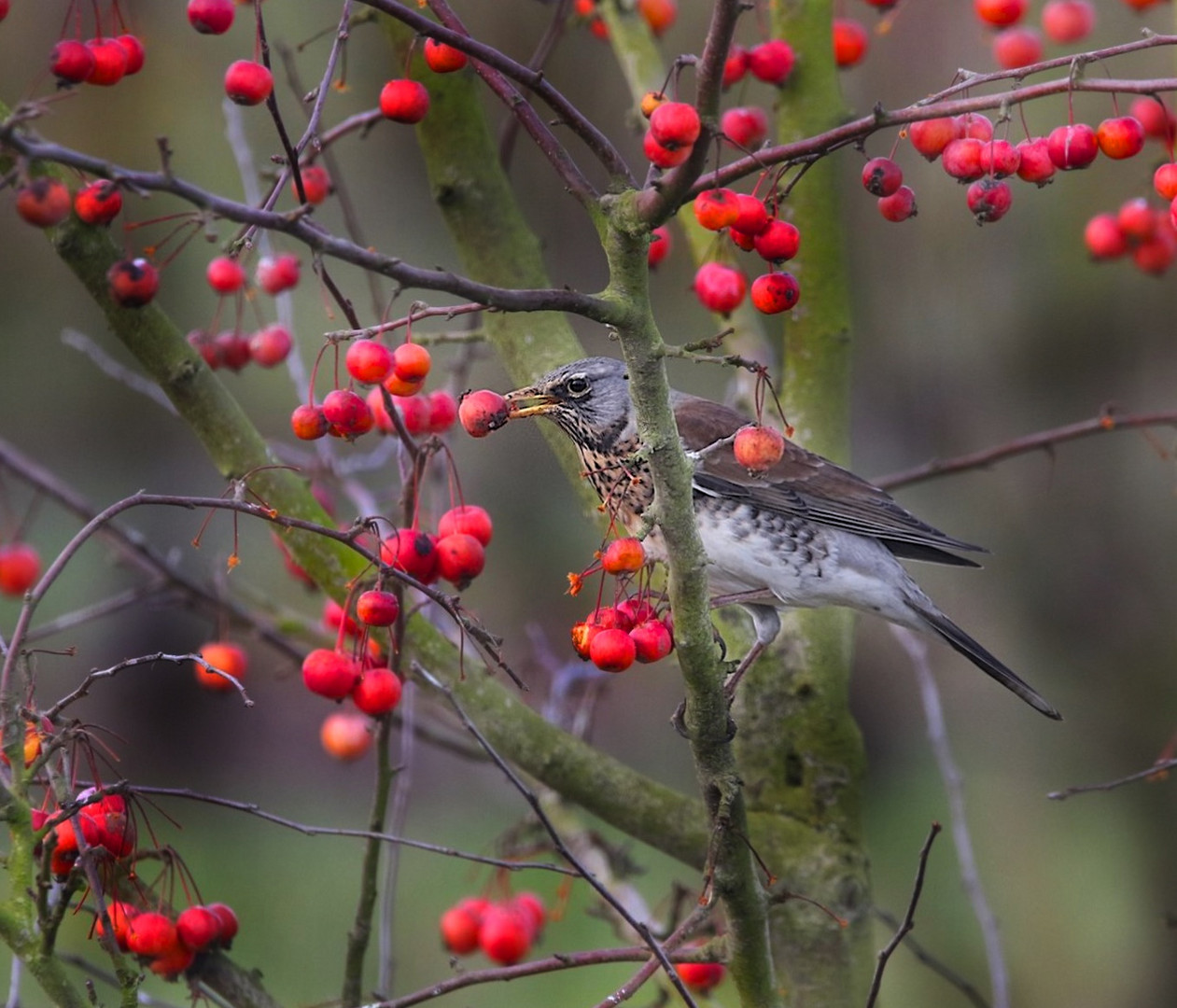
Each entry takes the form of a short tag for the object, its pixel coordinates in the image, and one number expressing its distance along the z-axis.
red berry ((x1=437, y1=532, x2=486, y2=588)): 9.15
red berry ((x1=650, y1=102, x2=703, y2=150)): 9.00
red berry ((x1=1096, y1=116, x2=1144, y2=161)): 9.08
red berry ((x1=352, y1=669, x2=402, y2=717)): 9.14
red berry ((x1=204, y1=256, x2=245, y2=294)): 9.26
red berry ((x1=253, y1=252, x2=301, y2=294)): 9.33
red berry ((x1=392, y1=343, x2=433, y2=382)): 9.09
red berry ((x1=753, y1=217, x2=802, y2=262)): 9.10
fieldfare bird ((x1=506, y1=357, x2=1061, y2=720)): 9.39
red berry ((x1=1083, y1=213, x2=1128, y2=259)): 9.41
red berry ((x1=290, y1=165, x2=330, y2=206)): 9.26
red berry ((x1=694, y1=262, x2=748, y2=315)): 9.28
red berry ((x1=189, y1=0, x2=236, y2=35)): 9.09
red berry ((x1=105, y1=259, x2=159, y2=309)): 9.04
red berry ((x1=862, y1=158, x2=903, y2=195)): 9.08
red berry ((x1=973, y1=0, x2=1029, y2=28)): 9.33
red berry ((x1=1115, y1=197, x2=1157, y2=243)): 9.40
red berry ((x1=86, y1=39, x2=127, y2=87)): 9.08
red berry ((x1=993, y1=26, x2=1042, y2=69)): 9.43
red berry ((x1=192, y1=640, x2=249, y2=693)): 9.22
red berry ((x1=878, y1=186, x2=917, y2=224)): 9.09
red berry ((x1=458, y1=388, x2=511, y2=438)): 9.09
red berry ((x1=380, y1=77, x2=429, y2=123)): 9.13
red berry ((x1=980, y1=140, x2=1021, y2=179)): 9.08
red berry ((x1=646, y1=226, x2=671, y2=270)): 9.29
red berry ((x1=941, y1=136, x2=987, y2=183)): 9.08
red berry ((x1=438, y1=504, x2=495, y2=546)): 9.17
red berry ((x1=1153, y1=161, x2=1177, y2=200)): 9.08
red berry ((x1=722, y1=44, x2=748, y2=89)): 9.36
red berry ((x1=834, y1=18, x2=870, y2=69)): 9.46
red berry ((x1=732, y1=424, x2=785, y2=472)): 9.11
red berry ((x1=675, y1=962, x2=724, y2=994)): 9.31
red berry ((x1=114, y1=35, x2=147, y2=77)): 9.10
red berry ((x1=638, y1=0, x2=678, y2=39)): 9.49
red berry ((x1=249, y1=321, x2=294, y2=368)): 9.31
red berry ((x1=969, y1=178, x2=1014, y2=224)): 9.08
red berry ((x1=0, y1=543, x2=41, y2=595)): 9.31
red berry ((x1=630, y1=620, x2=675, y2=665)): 9.12
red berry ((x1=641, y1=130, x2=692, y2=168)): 9.01
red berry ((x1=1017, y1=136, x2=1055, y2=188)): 9.09
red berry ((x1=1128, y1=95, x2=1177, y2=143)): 9.34
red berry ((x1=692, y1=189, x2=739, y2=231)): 9.07
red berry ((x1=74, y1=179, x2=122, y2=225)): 9.05
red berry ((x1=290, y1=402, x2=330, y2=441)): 9.10
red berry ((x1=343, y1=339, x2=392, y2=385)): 9.08
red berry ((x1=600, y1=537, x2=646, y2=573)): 9.11
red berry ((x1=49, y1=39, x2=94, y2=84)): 9.06
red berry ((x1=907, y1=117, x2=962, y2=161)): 9.10
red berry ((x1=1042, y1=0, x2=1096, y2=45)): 9.50
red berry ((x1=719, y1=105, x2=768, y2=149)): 9.35
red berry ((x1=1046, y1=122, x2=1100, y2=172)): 9.08
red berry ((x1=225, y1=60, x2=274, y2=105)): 9.07
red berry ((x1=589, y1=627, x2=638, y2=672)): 9.11
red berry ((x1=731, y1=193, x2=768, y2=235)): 9.08
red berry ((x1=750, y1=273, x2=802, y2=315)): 9.09
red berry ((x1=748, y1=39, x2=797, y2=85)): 9.36
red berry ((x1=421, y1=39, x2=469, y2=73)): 9.13
